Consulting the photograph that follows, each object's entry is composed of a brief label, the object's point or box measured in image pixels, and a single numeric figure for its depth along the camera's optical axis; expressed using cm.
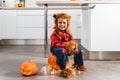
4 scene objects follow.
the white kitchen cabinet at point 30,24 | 502
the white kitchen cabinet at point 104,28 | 303
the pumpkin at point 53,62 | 228
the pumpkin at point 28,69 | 220
